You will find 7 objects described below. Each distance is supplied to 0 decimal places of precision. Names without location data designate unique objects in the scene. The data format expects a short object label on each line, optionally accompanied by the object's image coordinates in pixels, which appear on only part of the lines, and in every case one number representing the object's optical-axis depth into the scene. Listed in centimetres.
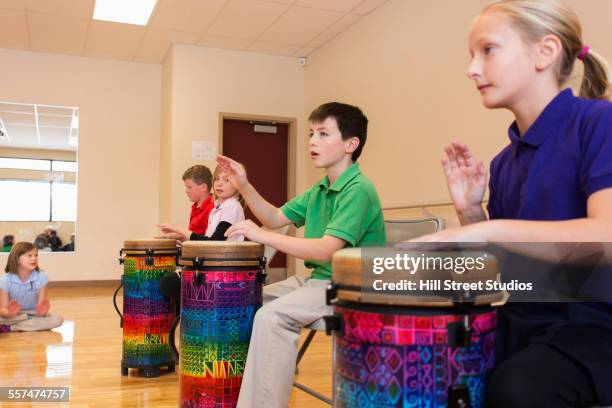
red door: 665
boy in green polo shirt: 172
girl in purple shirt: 96
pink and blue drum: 94
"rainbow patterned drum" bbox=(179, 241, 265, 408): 194
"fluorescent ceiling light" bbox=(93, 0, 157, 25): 522
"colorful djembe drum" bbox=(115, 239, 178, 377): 286
